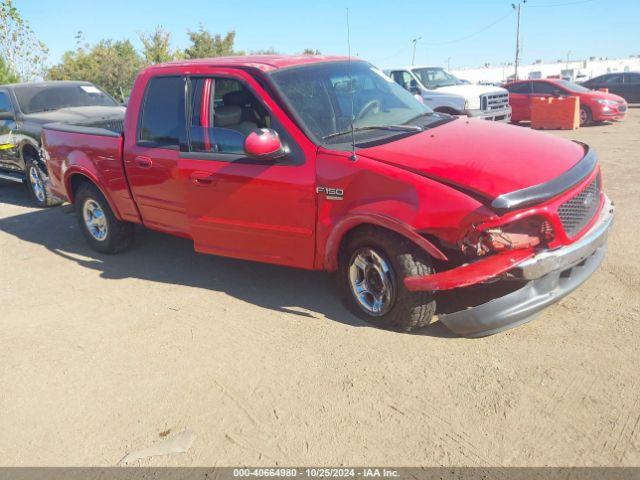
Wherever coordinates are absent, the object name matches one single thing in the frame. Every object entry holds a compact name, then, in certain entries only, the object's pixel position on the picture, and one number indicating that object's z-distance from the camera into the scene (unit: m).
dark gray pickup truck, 8.91
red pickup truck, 3.45
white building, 95.94
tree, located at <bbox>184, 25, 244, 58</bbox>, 36.91
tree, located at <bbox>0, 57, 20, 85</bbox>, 25.10
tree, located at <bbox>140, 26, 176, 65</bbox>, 38.00
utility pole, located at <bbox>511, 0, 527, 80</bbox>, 51.34
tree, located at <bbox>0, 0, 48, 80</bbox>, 25.20
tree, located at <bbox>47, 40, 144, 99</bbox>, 37.19
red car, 16.53
